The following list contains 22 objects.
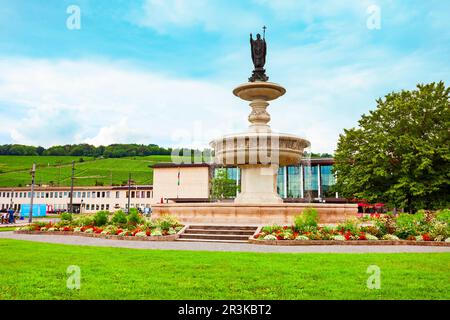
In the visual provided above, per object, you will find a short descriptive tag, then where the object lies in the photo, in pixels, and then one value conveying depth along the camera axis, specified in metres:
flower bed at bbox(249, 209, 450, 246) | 13.45
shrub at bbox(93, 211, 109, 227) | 19.36
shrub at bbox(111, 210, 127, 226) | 18.67
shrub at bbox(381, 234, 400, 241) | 13.92
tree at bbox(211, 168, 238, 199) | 62.91
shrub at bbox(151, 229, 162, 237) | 15.16
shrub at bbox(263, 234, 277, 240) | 13.56
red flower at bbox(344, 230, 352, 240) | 13.64
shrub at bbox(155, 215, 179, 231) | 16.16
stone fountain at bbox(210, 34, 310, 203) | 19.08
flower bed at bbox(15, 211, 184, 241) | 15.37
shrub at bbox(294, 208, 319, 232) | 14.57
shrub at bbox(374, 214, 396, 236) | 15.07
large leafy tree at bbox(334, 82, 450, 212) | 27.33
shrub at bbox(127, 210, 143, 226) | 18.27
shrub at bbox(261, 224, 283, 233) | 14.66
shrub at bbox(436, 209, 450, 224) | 15.87
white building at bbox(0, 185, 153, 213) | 81.56
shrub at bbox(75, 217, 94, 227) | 19.78
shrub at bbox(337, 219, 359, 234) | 14.59
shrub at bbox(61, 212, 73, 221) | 21.61
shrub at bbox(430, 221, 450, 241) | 13.96
